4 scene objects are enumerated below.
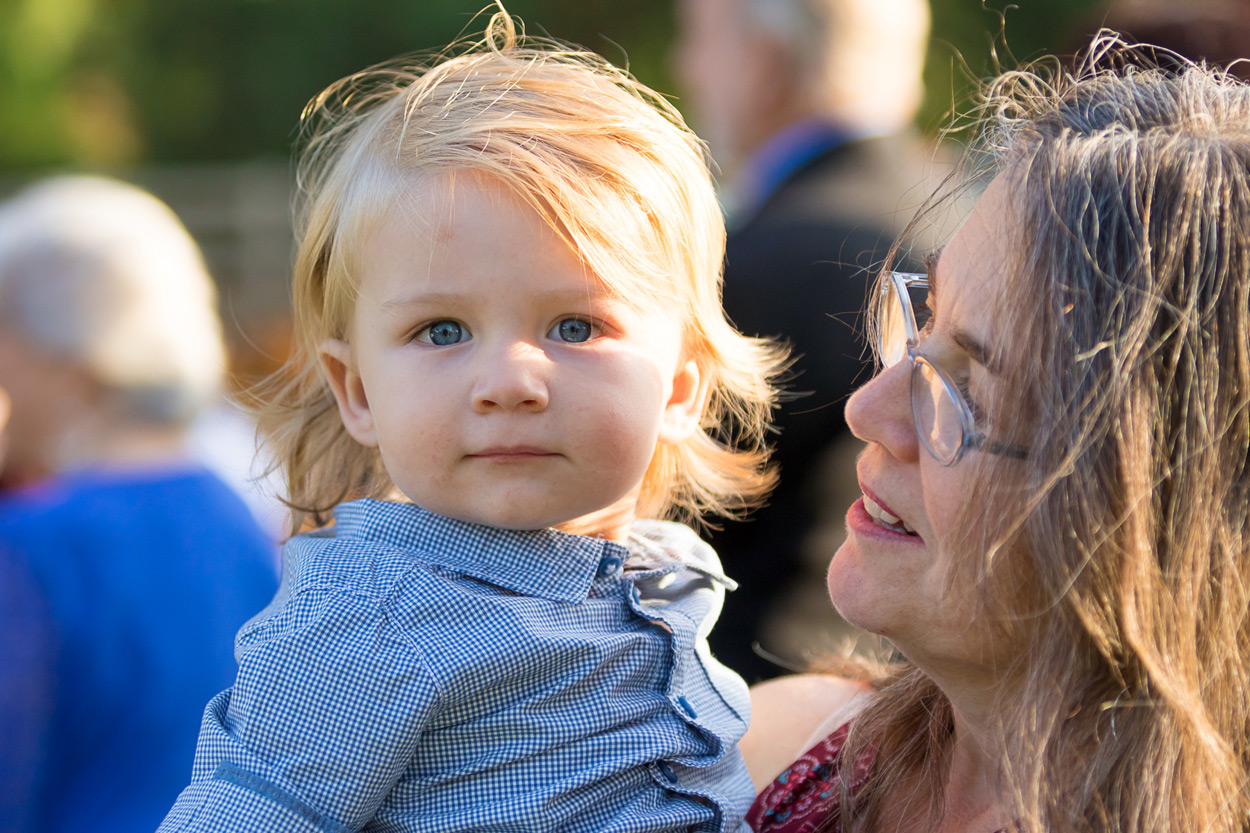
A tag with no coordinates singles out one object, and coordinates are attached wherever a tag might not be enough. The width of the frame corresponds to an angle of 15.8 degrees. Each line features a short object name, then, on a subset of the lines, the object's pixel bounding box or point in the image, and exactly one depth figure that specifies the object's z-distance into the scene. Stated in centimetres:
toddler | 161
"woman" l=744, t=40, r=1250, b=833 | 155
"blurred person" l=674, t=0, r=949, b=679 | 202
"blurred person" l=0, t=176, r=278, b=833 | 205
